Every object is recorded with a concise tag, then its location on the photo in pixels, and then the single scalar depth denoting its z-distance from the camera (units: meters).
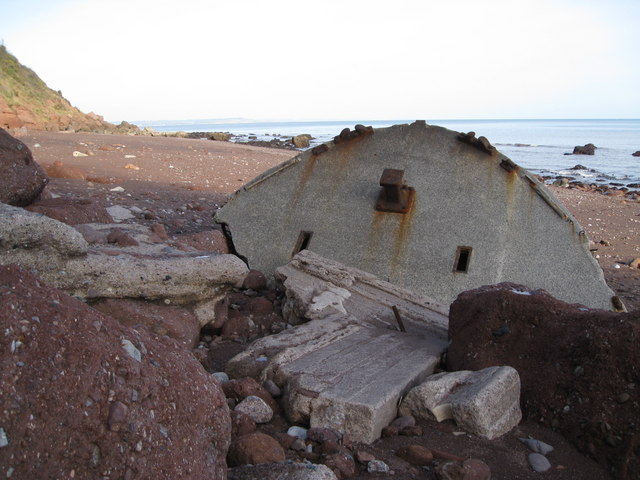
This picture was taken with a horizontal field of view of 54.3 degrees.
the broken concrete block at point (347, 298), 3.76
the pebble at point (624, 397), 2.46
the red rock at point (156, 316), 3.22
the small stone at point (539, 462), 2.37
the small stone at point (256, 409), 2.57
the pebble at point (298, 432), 2.48
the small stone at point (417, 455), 2.33
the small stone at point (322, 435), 2.41
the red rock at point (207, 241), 4.77
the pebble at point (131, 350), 1.84
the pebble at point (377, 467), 2.25
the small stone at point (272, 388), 2.83
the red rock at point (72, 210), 4.24
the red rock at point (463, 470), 2.16
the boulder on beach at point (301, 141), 34.28
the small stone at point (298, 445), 2.36
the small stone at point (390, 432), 2.53
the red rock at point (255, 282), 4.45
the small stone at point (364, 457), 2.30
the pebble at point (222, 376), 3.00
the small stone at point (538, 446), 2.47
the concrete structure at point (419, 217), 4.30
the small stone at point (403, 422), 2.56
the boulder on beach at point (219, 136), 40.47
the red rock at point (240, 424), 2.40
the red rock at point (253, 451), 2.17
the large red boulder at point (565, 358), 2.44
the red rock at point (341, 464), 2.21
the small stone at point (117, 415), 1.62
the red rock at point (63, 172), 8.94
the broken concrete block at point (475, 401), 2.51
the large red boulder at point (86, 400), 1.52
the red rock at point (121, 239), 3.85
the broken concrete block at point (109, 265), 2.98
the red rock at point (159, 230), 4.83
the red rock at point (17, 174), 4.05
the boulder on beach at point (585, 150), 32.56
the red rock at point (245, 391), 2.71
